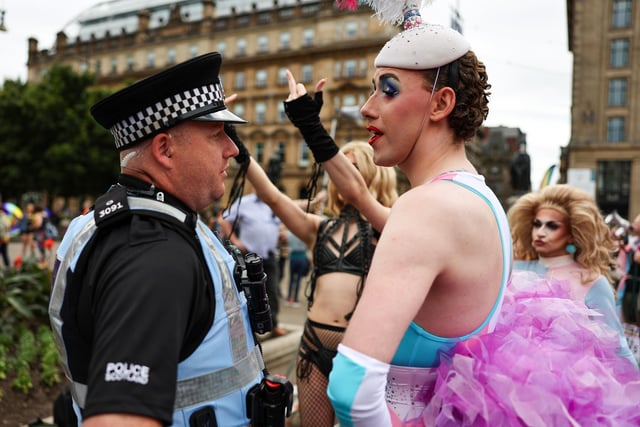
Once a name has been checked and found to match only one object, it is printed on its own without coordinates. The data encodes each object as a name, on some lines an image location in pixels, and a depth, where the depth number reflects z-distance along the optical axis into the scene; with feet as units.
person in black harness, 10.35
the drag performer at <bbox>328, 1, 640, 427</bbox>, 4.45
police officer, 3.95
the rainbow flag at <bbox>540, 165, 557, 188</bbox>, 16.63
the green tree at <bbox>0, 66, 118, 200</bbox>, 114.62
